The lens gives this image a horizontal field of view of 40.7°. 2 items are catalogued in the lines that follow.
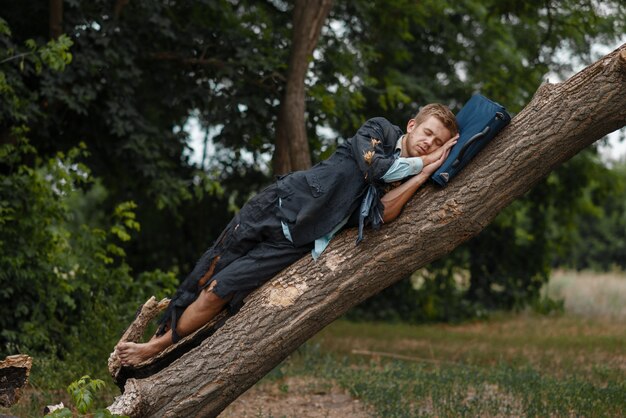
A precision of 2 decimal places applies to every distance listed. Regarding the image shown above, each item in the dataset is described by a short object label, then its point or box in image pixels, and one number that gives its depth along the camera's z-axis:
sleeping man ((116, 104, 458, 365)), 4.96
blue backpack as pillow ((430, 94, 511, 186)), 4.91
